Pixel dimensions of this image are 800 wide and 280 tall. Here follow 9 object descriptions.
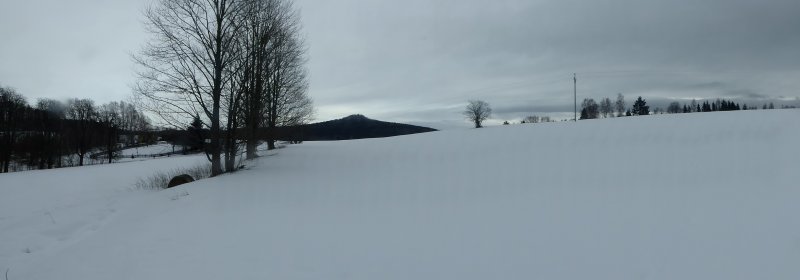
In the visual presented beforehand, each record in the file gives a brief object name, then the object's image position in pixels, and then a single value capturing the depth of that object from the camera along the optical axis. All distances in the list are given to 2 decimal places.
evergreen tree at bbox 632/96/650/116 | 79.43
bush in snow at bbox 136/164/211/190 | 14.27
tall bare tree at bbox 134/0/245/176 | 14.52
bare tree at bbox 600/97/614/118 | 94.00
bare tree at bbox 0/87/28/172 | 44.84
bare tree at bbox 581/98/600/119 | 83.50
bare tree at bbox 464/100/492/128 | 85.00
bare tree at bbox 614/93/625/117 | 94.75
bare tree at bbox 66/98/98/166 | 55.20
